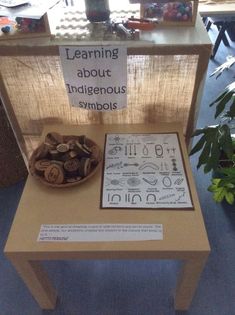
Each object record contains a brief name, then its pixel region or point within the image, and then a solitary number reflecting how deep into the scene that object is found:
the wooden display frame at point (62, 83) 0.82
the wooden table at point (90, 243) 0.69
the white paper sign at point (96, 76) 0.83
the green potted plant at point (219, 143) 0.90
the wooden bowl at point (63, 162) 0.81
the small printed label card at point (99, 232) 0.71
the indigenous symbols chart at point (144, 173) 0.78
